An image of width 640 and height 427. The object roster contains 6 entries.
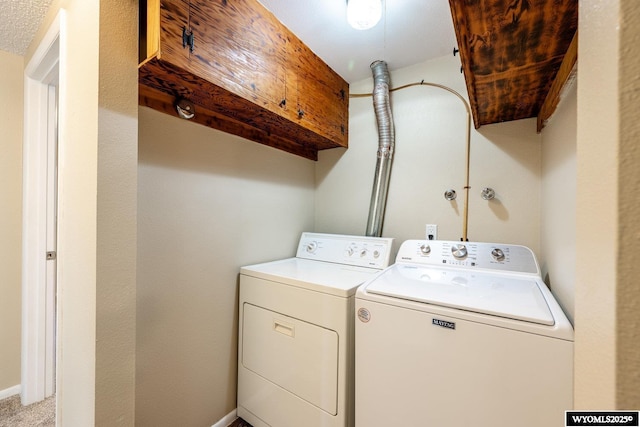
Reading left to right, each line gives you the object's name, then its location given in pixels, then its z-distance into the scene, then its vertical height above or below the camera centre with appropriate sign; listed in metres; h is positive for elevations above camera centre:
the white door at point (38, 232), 1.55 -0.15
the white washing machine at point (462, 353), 0.76 -0.50
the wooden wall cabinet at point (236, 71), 0.95 +0.69
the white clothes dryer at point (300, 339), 1.16 -0.68
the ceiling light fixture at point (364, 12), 1.23 +1.04
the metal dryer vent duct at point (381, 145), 1.83 +0.53
